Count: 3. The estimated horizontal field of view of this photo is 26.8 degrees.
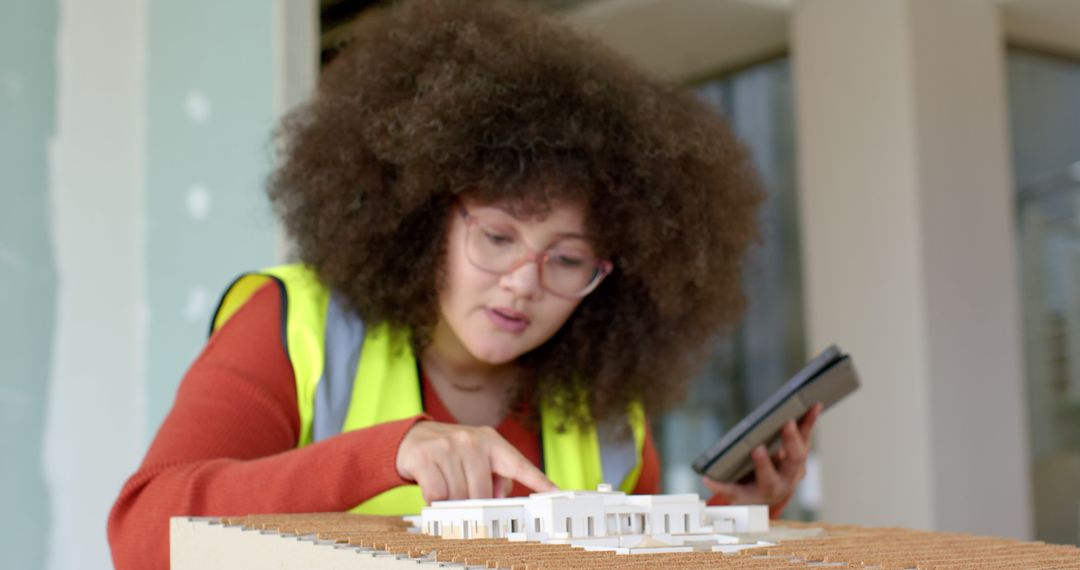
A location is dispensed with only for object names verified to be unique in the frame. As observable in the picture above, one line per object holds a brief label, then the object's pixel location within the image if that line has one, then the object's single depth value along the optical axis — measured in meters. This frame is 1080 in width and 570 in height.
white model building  1.48
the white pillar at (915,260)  3.45
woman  1.83
